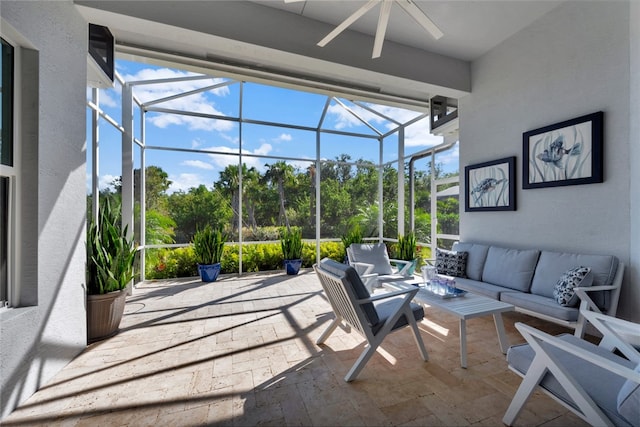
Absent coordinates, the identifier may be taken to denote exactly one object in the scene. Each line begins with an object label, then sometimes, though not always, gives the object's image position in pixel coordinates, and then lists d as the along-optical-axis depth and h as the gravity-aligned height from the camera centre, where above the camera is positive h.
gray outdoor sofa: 2.56 -0.74
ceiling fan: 2.23 +1.71
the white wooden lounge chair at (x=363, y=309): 2.17 -0.82
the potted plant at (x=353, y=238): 6.10 -0.53
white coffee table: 2.37 -0.86
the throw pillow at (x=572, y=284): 2.56 -0.67
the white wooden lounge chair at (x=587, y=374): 1.24 -0.88
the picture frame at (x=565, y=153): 2.88 +0.70
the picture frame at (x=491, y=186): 3.78 +0.42
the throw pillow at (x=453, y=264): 3.92 -0.73
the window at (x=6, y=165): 1.95 +0.36
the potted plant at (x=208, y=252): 5.39 -0.74
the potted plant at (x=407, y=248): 5.37 -0.67
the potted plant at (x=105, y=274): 2.81 -0.62
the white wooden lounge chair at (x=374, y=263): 3.89 -0.76
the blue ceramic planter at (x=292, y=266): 6.10 -1.15
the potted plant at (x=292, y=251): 6.11 -0.84
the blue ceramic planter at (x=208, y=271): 5.36 -1.11
